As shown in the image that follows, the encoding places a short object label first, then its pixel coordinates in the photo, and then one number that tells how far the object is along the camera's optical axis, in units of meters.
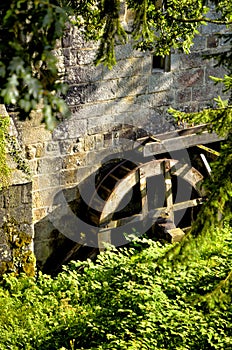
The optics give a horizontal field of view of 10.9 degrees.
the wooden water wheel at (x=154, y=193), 14.27
